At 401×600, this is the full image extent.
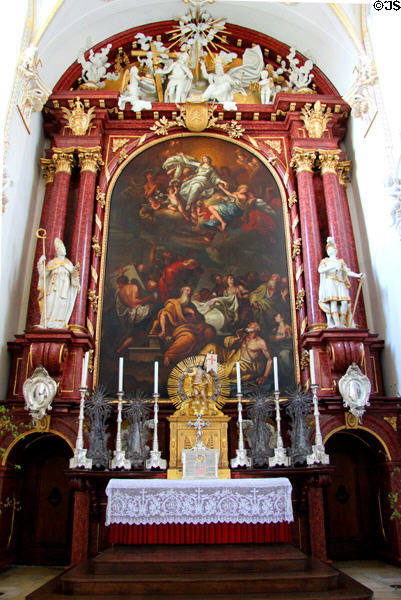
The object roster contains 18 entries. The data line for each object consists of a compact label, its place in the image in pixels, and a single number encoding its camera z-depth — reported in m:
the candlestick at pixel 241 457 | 7.22
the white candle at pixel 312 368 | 8.45
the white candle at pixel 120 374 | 7.42
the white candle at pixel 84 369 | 8.07
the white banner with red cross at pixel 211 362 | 7.88
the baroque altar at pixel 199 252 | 7.88
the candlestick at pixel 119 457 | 7.11
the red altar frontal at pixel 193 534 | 5.66
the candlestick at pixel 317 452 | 6.95
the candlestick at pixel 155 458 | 7.23
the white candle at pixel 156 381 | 7.67
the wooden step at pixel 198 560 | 5.16
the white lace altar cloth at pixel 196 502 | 5.54
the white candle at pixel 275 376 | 7.53
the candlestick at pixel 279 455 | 7.25
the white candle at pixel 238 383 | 7.45
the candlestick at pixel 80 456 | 6.81
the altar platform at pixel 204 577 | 4.85
